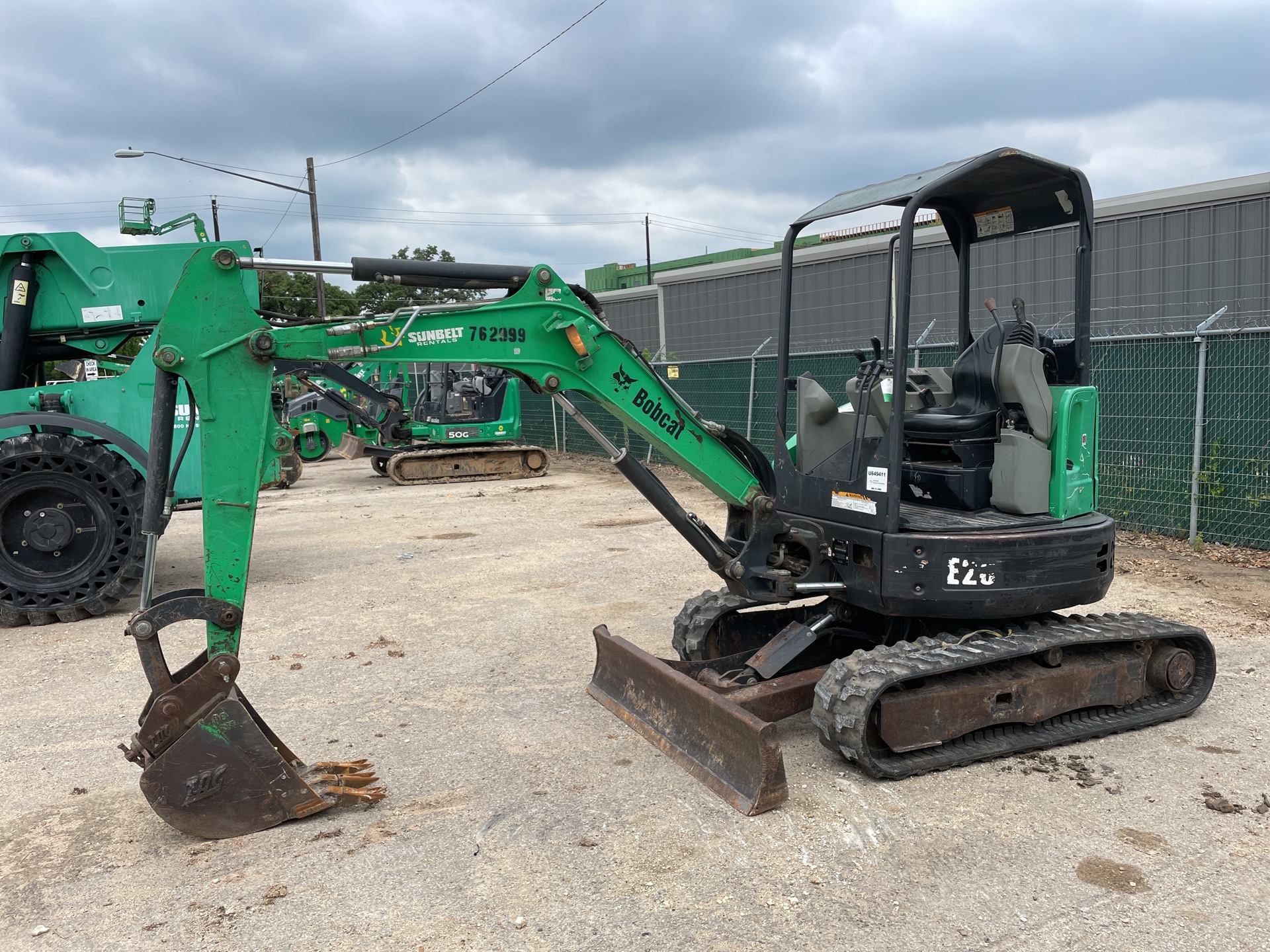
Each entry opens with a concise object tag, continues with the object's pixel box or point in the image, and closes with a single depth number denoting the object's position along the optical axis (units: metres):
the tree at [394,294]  28.17
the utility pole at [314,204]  26.33
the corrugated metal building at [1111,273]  11.05
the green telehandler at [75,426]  7.91
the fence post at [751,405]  14.53
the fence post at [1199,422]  8.93
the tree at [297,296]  34.78
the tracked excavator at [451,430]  16.95
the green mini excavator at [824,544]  3.93
